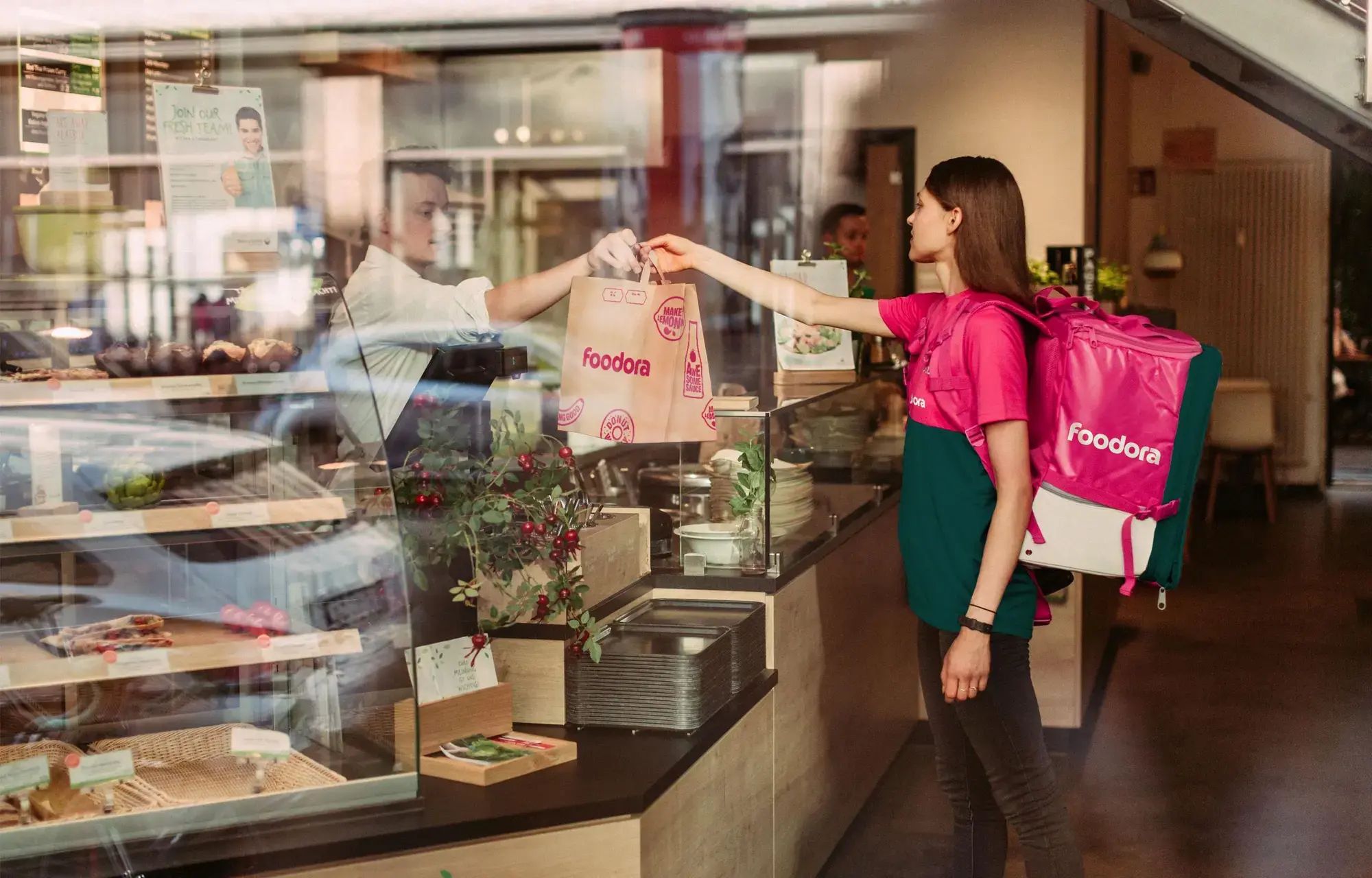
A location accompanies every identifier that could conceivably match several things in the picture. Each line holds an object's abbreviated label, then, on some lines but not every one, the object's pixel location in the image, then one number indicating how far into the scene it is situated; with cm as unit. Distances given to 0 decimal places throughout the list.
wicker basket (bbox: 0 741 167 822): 213
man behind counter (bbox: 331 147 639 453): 278
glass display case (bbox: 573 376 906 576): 329
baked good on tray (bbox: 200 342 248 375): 234
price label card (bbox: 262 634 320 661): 223
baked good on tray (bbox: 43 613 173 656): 221
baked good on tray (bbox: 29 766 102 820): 211
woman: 258
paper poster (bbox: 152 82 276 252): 251
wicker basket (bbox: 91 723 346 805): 219
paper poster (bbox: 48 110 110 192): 260
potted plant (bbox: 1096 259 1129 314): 671
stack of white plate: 336
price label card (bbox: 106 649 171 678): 217
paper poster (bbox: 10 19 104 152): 263
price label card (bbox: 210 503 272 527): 226
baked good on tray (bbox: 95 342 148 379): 231
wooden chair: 1020
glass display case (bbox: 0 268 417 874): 219
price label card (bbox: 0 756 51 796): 213
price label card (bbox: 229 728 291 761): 225
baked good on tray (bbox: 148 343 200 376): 232
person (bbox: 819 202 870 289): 555
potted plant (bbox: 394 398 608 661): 256
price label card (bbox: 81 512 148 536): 224
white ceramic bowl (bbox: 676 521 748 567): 329
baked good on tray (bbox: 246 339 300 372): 236
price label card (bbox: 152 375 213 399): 229
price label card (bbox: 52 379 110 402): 225
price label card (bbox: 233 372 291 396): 234
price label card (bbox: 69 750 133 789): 214
